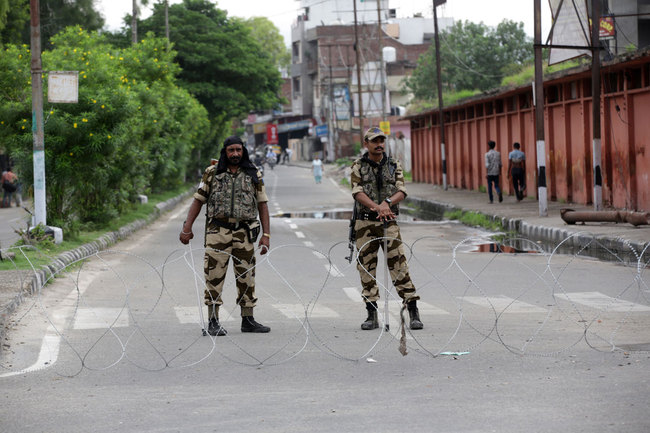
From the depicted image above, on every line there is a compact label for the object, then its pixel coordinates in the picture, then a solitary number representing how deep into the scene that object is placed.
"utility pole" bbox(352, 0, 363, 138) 57.50
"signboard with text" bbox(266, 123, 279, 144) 104.75
